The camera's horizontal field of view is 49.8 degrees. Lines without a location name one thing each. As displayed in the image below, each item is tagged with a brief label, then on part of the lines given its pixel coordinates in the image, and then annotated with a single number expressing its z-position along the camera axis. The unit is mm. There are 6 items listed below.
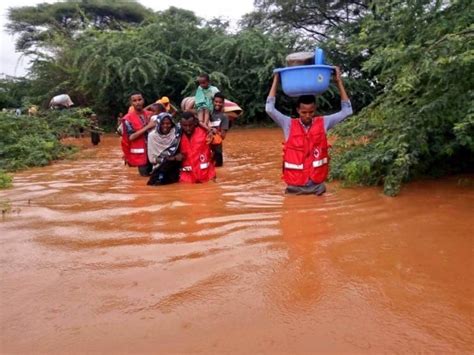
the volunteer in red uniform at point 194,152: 6051
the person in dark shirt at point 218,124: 7495
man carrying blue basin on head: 4926
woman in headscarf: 6094
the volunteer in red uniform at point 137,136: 6996
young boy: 7414
